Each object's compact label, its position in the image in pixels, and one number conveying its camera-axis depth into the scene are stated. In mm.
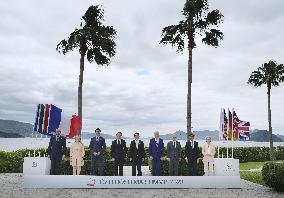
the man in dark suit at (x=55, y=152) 16047
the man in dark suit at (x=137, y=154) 15994
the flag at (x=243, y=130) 17922
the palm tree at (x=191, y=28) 27219
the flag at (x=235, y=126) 17828
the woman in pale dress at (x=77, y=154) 15812
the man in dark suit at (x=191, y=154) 16047
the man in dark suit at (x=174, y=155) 15945
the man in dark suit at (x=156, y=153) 15984
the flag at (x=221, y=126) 17844
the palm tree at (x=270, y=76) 40562
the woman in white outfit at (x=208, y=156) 15937
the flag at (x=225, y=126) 17750
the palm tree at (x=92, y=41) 25891
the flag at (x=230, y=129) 17750
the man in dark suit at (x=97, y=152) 15805
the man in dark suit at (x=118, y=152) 15922
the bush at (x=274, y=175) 13617
